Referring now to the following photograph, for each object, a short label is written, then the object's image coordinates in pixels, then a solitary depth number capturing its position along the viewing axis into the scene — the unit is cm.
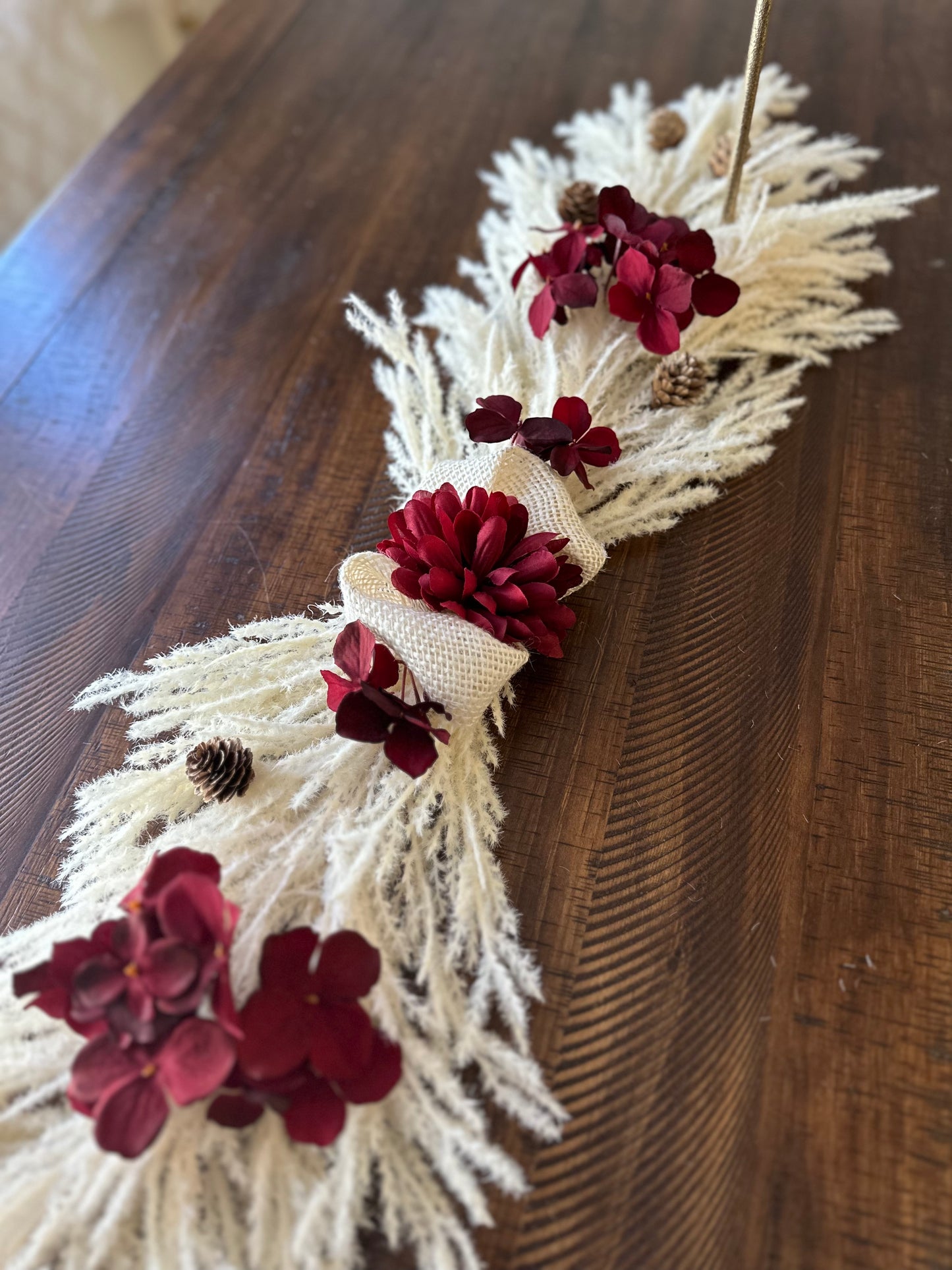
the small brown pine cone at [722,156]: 82
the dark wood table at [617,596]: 45
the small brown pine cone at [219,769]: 52
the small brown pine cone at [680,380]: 68
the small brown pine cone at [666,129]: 86
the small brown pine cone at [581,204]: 77
